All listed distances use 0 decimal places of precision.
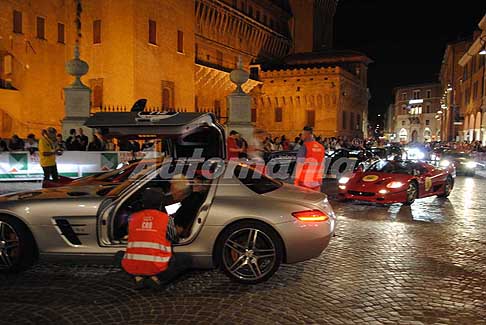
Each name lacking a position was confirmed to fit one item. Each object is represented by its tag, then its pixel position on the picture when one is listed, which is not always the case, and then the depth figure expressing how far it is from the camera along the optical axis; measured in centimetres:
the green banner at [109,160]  1606
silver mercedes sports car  549
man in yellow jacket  1238
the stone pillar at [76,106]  1844
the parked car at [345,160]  1822
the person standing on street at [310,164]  873
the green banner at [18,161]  1555
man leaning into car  495
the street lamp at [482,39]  4405
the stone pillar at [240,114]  2161
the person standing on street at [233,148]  1369
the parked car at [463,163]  2177
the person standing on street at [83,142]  1639
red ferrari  1153
